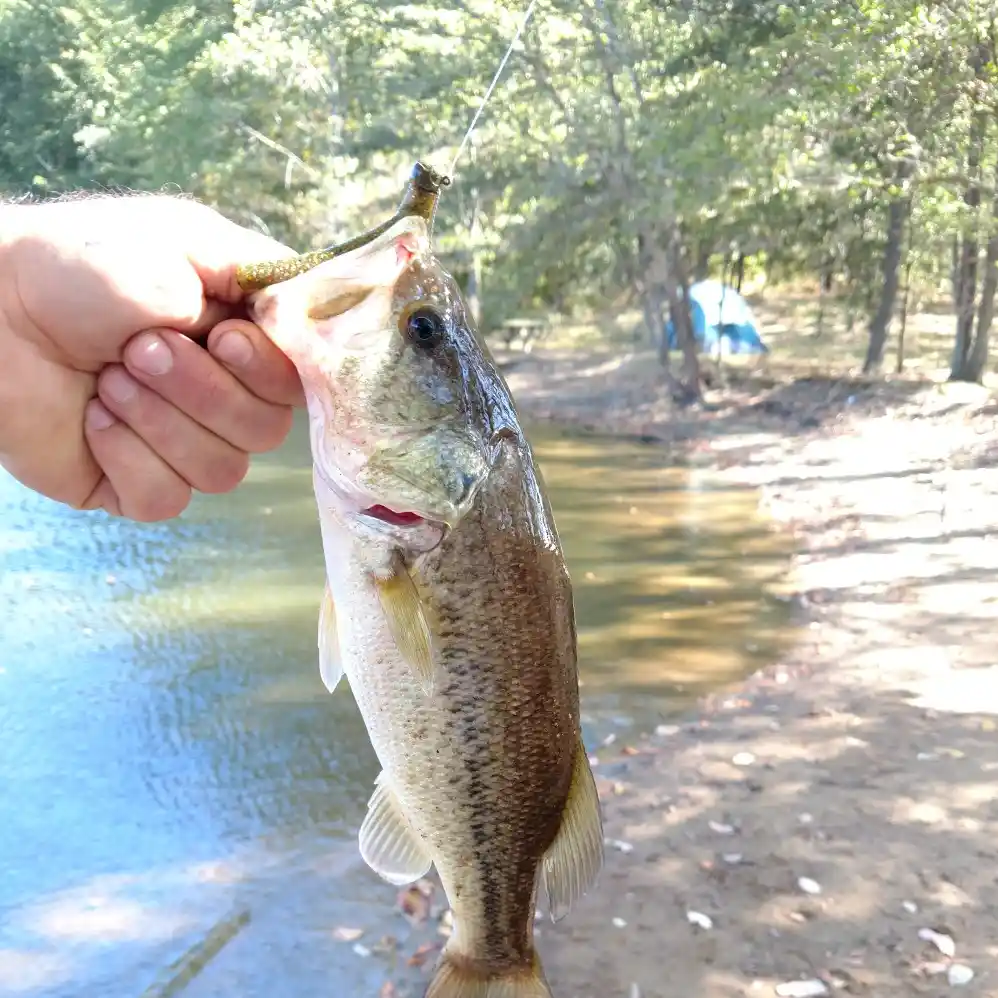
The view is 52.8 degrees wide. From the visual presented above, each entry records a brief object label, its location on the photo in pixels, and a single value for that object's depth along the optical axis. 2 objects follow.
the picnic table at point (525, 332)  23.67
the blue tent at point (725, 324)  20.73
